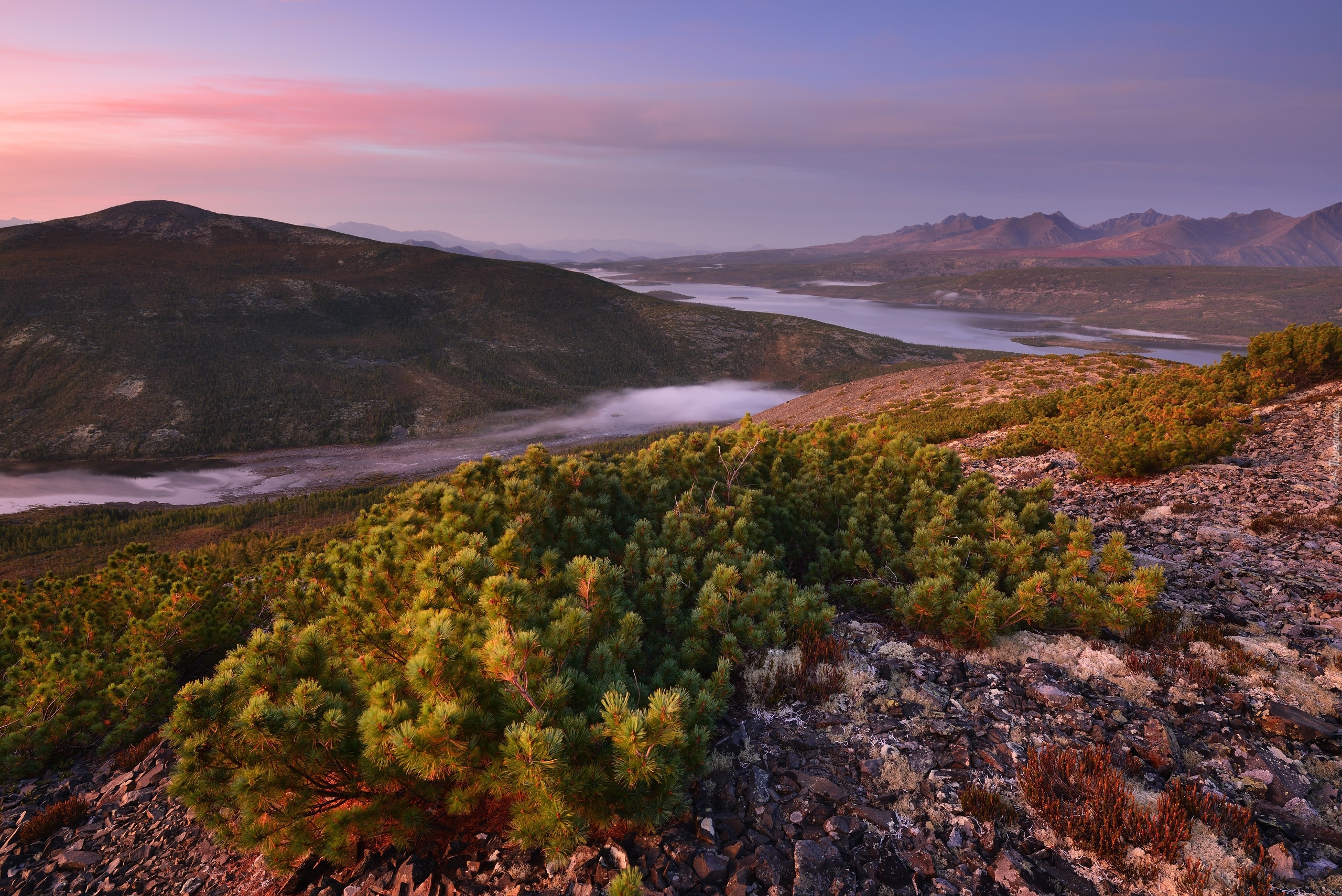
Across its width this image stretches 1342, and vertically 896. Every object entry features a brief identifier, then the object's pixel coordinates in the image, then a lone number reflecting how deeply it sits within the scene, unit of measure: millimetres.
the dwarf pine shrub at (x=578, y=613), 4453
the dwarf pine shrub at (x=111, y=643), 10484
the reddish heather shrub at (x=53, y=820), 7828
